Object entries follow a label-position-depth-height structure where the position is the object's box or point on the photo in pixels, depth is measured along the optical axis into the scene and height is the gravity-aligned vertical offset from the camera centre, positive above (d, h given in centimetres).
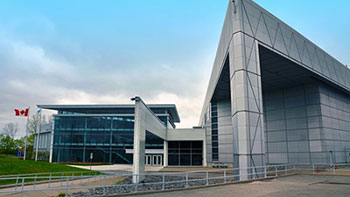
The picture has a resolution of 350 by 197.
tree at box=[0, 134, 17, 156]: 6299 -122
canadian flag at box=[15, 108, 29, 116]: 3506 +404
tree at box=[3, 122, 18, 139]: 7150 +260
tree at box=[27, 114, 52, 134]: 5301 +370
